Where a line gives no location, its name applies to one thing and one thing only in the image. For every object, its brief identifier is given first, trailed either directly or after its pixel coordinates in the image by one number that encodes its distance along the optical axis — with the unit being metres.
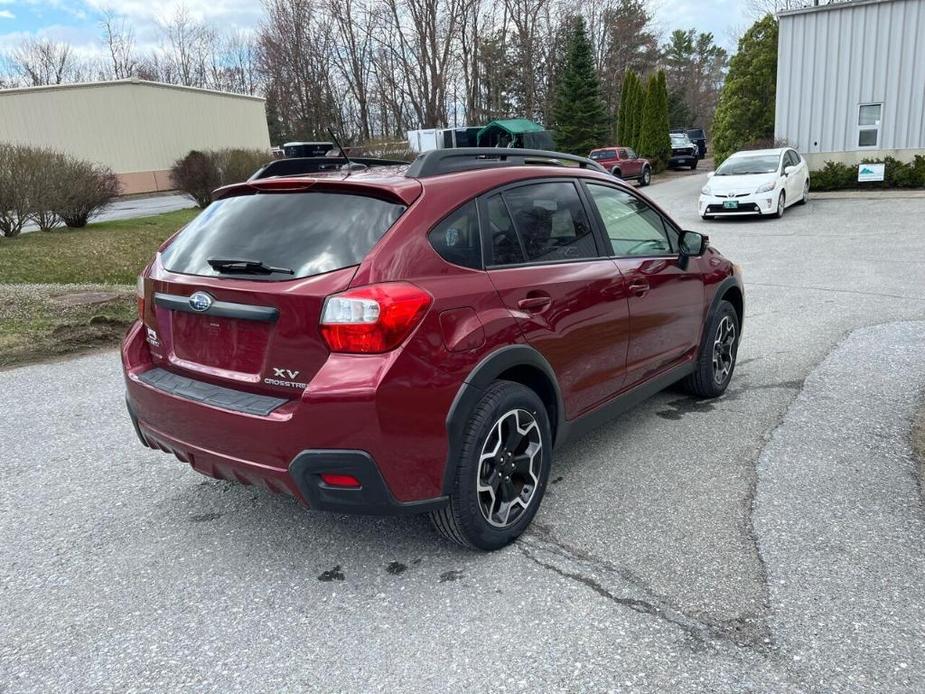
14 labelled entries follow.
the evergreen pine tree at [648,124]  34.88
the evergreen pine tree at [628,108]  36.16
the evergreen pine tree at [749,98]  26.69
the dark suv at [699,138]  45.69
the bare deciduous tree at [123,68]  57.34
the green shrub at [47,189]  12.27
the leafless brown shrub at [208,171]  19.56
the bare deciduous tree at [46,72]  55.09
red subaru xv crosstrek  2.69
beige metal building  34.56
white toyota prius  16.34
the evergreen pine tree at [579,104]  42.12
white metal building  19.86
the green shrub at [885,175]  20.00
